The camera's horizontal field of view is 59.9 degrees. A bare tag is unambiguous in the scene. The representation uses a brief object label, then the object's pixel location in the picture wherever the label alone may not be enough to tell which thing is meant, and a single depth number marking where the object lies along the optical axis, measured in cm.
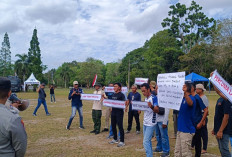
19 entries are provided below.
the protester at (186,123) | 432
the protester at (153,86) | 685
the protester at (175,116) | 735
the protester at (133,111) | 812
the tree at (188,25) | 4800
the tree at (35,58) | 5056
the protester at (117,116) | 658
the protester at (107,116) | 868
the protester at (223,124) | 408
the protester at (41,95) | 1247
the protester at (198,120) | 475
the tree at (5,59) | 5888
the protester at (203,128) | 591
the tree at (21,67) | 4766
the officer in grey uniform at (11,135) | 203
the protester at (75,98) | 877
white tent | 3628
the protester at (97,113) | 818
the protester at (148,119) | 466
